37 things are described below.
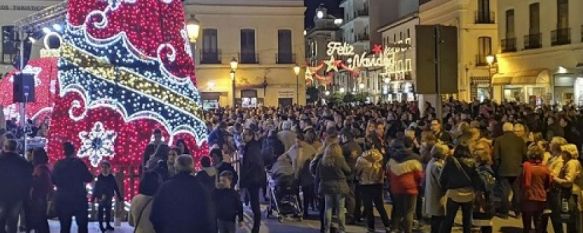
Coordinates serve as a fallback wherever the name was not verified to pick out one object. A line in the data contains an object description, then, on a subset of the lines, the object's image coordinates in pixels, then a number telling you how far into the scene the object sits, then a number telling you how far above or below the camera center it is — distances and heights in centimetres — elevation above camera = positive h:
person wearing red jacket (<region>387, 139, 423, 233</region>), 1242 -98
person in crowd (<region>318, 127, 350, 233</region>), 1266 -99
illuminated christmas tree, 1455 +50
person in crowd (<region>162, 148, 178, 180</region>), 1065 -65
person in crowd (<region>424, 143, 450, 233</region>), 1176 -102
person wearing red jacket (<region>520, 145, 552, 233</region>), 1191 -103
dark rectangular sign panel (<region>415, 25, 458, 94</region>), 1200 +71
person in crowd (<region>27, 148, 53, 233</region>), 1219 -112
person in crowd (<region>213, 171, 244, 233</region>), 1089 -112
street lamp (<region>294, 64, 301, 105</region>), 5517 +143
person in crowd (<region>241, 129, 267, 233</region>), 1329 -93
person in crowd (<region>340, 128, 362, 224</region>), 1383 -87
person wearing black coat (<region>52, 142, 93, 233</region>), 1142 -95
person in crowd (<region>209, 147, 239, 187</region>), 1175 -70
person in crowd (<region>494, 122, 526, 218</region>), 1474 -79
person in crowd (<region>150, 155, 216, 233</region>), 810 -86
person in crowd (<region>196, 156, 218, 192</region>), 980 -75
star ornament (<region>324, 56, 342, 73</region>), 4956 +281
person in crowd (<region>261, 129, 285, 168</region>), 1670 -72
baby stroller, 1493 -152
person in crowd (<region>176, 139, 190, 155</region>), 1302 -53
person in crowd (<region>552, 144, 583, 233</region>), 1185 -104
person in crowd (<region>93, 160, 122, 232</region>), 1303 -113
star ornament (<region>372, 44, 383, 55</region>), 5374 +390
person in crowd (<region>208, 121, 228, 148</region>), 1759 -48
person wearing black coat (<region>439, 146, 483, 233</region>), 1148 -94
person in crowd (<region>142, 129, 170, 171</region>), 1139 -58
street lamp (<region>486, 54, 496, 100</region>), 4016 +220
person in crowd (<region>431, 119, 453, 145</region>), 1429 -39
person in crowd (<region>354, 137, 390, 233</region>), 1345 -108
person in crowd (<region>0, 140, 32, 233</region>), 1149 -87
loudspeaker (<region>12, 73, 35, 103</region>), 1759 +56
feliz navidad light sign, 4909 +320
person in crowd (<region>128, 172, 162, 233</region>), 887 -95
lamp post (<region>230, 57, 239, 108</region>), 3309 +186
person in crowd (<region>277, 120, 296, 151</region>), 1715 -52
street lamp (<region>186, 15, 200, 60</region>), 1975 +199
